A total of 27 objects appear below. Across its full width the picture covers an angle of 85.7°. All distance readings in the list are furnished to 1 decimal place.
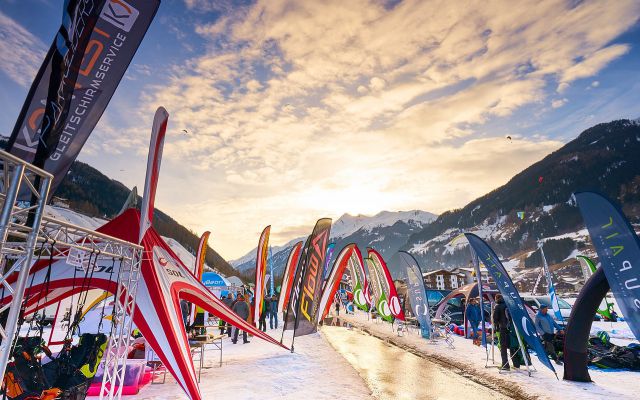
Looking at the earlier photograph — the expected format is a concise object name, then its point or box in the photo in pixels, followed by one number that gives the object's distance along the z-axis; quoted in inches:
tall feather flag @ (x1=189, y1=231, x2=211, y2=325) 654.5
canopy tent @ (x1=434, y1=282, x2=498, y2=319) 663.8
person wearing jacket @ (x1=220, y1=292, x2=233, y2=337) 621.9
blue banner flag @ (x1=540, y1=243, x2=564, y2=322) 713.8
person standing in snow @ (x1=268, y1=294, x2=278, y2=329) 825.9
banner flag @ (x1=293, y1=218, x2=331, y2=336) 430.0
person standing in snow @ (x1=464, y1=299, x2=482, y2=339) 567.5
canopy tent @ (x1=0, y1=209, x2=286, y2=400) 224.1
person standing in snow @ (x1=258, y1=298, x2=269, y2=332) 662.9
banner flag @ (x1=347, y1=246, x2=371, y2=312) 943.7
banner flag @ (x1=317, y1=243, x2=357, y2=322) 536.4
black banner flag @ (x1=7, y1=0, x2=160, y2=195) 194.7
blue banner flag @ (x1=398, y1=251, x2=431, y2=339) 567.5
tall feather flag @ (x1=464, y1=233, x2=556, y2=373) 324.5
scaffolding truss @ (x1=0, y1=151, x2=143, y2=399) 124.7
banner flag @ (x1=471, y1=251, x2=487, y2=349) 407.5
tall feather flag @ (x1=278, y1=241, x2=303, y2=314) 660.1
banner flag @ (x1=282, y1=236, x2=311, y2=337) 439.8
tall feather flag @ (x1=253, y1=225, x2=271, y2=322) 596.4
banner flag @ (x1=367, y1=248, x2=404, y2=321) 658.2
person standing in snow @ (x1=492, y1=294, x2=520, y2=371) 359.3
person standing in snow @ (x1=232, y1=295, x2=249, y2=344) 534.6
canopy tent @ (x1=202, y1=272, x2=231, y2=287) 983.0
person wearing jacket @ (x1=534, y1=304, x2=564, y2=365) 405.9
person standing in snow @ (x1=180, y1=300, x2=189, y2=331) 563.6
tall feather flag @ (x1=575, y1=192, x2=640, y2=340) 224.7
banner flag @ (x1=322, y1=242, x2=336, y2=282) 925.3
